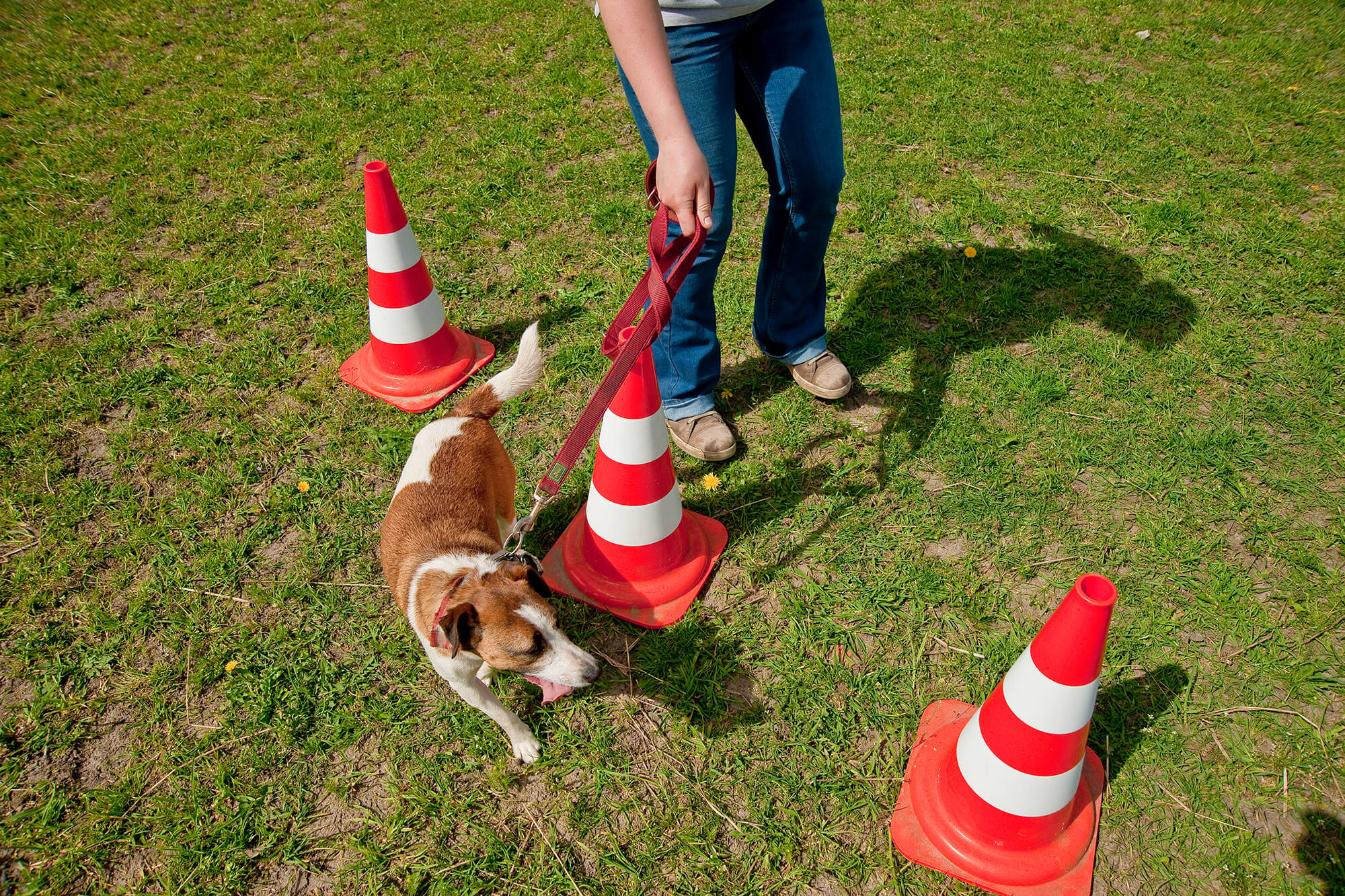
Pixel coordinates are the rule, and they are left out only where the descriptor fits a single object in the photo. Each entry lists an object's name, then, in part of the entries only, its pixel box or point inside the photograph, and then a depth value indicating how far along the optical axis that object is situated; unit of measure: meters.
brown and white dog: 2.31
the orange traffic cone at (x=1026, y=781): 2.07
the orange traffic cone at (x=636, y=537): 2.83
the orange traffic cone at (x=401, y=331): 3.68
